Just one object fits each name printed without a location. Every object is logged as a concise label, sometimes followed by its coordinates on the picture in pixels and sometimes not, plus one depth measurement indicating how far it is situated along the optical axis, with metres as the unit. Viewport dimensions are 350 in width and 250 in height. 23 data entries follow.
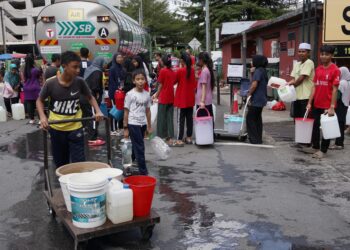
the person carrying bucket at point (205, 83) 8.35
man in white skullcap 7.99
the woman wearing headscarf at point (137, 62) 9.10
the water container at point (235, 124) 9.09
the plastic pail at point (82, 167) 4.60
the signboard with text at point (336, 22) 8.54
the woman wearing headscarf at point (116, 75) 9.51
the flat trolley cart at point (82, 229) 3.79
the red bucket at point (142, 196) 3.99
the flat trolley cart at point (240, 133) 9.08
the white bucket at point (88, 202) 3.75
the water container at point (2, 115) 12.38
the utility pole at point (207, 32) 24.73
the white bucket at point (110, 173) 4.18
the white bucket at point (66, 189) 4.07
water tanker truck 11.87
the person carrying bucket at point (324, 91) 7.14
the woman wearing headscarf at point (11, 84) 12.95
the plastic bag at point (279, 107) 13.54
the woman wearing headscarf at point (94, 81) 8.90
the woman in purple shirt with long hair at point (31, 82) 11.66
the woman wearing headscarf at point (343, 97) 7.73
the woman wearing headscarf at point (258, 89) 8.38
